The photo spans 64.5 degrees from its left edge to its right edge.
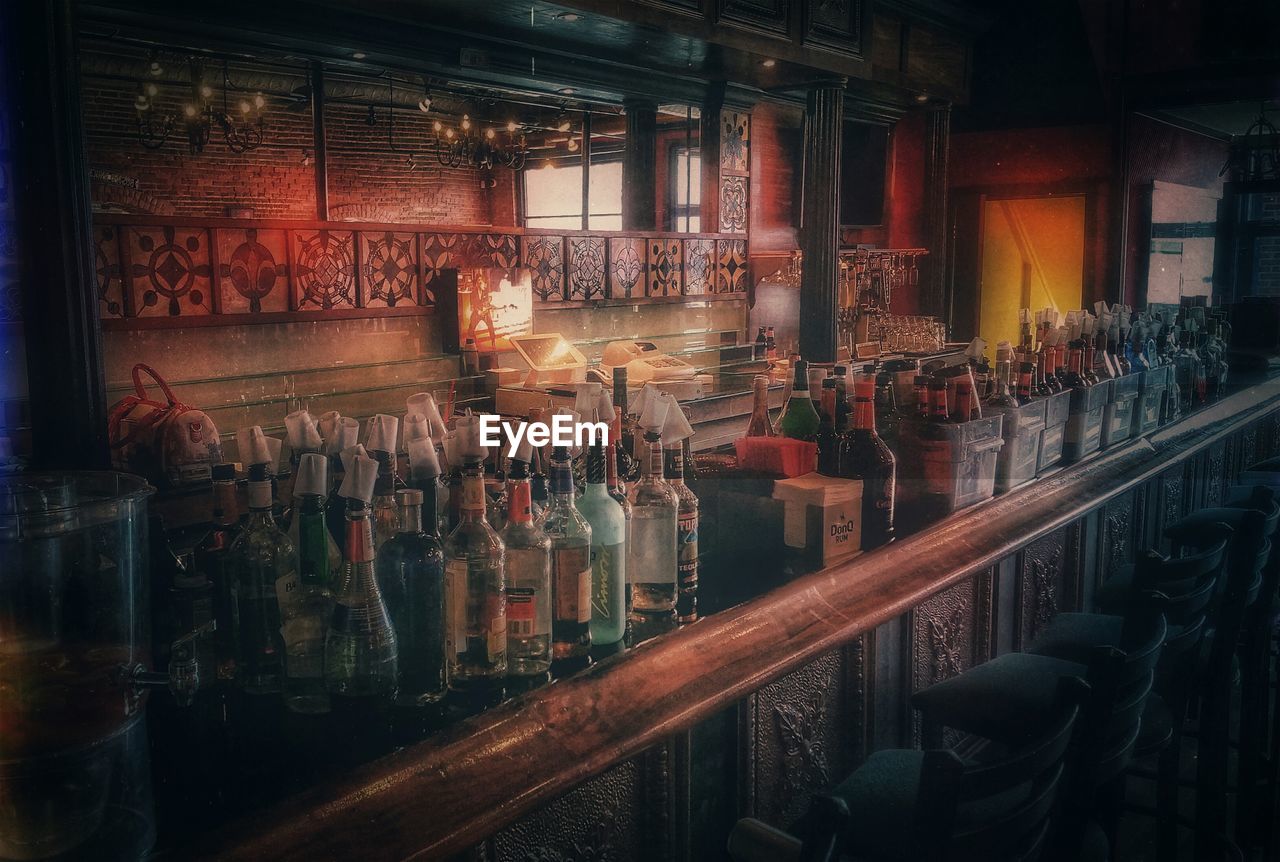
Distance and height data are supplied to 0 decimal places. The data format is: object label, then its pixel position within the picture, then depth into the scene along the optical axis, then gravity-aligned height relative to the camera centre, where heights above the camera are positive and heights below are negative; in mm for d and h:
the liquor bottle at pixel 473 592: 1324 -381
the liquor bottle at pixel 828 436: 2127 -289
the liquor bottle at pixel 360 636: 1250 -419
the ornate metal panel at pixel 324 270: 4416 +131
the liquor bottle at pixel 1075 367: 2836 -193
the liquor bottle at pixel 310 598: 1295 -394
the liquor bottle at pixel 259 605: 1321 -396
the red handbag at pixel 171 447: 3035 -444
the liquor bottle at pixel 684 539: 1625 -387
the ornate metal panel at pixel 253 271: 4172 +121
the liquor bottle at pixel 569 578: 1416 -389
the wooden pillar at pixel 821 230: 5711 +394
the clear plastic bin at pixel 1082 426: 2816 -356
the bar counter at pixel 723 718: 1076 -552
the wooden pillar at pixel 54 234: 1610 +105
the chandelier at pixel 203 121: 7809 +1456
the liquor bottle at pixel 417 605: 1297 -394
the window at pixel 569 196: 11555 +1185
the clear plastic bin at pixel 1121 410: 3008 -340
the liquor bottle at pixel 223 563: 1332 -350
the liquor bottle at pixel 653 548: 1629 -398
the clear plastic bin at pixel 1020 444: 2453 -362
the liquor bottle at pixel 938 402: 2160 -220
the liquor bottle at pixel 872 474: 2031 -351
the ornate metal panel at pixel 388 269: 4625 +139
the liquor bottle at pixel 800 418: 2227 -263
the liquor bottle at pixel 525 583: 1359 -382
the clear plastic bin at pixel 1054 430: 2660 -351
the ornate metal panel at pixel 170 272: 3891 +108
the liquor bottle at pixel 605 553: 1508 -377
